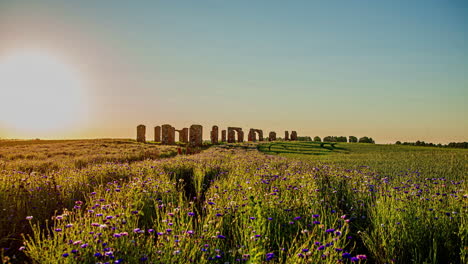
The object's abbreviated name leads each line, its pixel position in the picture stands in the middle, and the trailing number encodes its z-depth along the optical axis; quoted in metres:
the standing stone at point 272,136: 46.11
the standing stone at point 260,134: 46.81
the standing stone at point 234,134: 41.78
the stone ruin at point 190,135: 36.17
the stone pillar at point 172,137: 37.66
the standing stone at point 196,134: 36.00
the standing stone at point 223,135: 41.75
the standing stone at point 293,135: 46.54
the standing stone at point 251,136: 44.25
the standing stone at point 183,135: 38.22
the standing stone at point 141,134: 37.28
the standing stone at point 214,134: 39.28
